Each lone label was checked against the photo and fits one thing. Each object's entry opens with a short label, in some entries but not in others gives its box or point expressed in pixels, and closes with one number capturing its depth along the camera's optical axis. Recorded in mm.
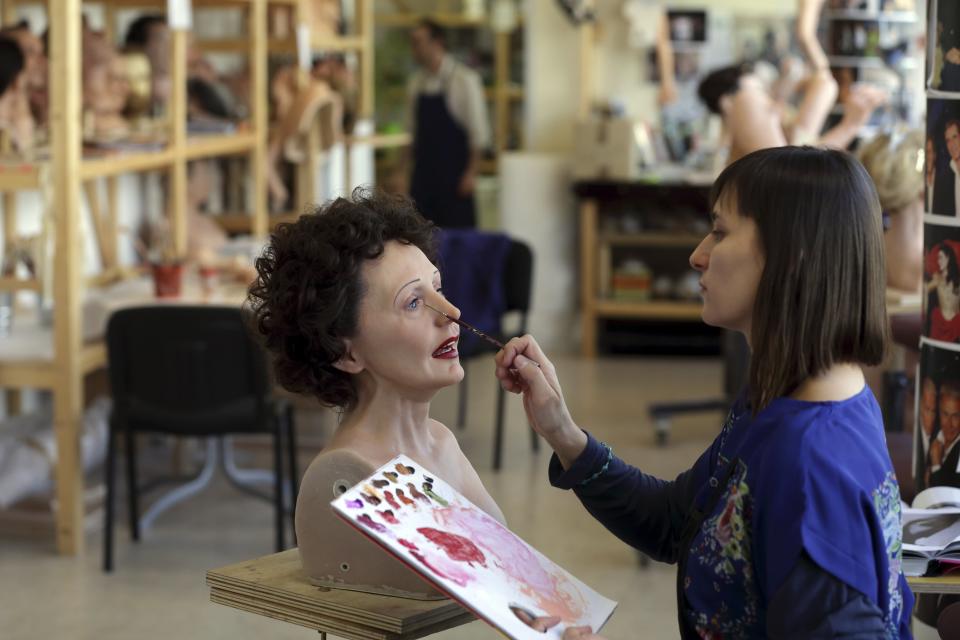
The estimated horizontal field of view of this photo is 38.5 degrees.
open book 1990
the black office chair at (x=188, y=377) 4004
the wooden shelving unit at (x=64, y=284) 4012
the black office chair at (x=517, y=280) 5320
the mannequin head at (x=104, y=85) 4637
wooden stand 1755
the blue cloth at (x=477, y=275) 5281
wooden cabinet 7160
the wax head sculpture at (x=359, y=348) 1913
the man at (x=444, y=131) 7980
